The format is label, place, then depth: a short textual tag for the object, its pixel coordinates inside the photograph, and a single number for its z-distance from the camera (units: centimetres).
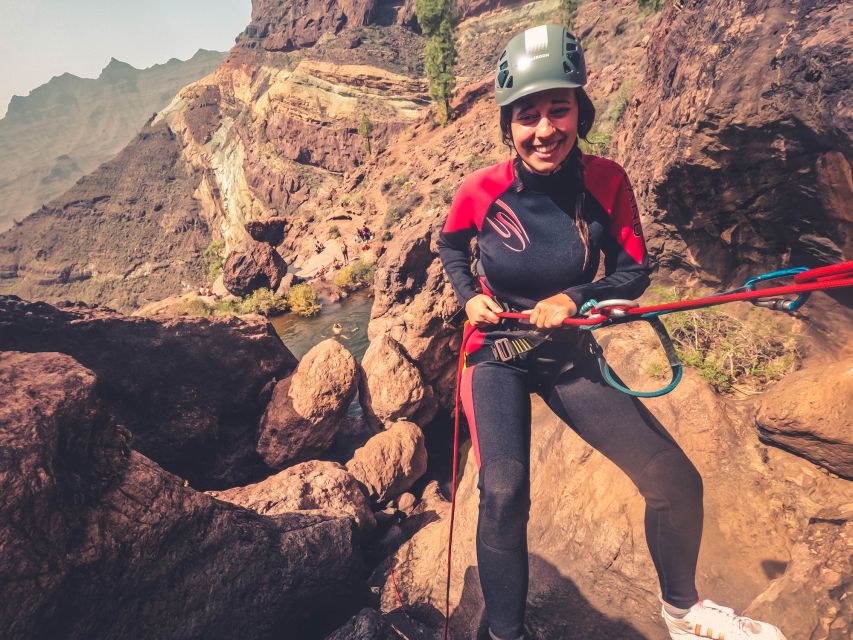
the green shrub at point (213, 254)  6581
